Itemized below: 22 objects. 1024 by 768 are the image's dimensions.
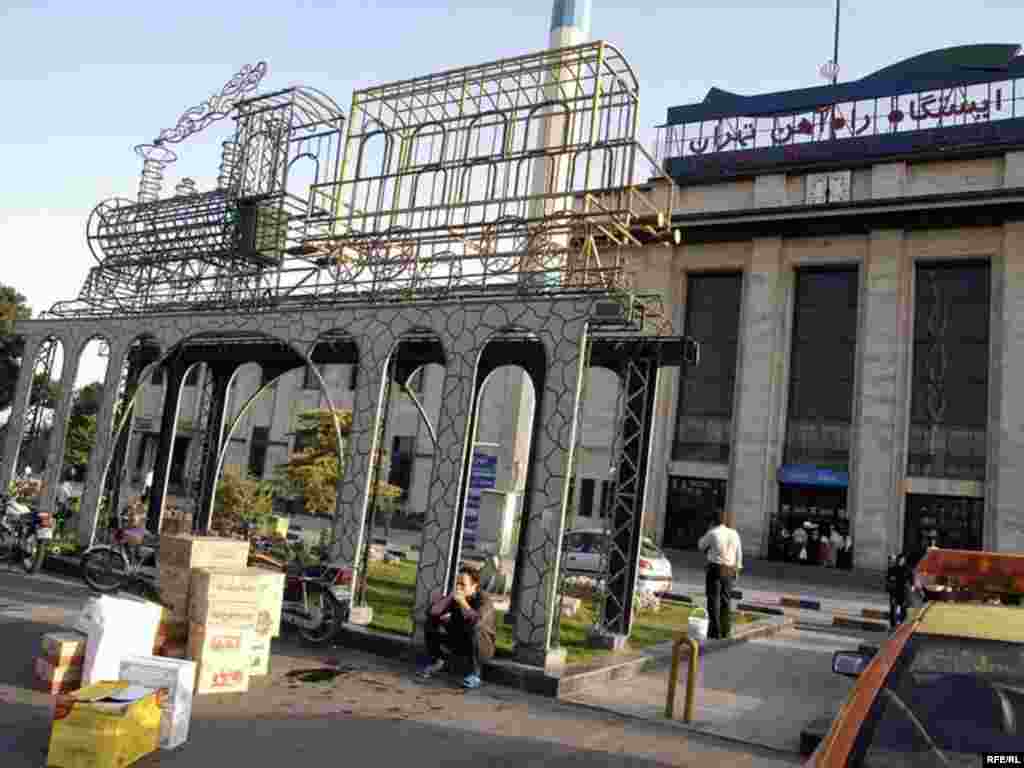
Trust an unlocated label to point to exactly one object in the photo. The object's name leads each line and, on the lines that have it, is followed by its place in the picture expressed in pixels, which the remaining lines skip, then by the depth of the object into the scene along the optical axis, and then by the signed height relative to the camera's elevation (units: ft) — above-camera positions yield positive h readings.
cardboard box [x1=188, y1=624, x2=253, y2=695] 25.90 -6.14
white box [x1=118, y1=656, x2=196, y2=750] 20.48 -5.67
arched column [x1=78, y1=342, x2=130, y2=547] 49.26 -0.22
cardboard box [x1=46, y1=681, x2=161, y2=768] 18.10 -6.12
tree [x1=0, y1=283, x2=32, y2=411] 124.57 +14.58
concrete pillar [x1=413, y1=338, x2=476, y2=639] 34.68 +0.13
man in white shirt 40.24 -2.19
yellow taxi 10.37 -2.12
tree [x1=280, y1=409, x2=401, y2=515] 79.71 -0.35
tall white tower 88.58 +50.15
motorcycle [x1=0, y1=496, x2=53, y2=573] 46.37 -5.43
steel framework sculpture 34.17 +8.69
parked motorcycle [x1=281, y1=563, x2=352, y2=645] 34.63 -5.45
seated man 30.37 -5.11
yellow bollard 26.84 -5.41
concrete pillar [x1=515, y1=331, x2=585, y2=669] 31.55 -0.09
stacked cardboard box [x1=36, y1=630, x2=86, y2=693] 23.57 -6.13
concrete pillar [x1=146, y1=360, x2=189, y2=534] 53.57 +0.93
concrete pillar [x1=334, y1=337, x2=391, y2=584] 37.65 +0.94
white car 60.08 -4.49
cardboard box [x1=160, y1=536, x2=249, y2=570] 29.48 -3.39
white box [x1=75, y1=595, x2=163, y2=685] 23.80 -5.25
